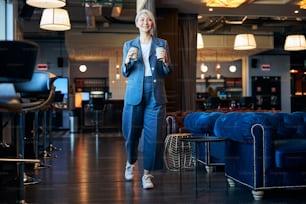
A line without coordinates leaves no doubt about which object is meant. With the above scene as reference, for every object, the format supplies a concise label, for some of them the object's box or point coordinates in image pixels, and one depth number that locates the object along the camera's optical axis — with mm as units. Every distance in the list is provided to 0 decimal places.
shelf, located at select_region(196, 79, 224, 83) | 15360
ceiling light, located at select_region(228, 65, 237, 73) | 15841
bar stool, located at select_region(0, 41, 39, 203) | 2121
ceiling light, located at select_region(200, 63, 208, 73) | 14116
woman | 3289
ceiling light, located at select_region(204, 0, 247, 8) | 7410
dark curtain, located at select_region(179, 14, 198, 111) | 8805
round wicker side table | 4379
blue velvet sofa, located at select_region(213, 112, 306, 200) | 2832
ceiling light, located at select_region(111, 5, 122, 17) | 8234
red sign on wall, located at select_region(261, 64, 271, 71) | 15297
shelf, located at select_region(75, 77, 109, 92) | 15594
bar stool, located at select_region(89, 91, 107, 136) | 11648
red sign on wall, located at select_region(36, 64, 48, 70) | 14249
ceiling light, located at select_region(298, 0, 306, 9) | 7728
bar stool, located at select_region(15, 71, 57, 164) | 3912
